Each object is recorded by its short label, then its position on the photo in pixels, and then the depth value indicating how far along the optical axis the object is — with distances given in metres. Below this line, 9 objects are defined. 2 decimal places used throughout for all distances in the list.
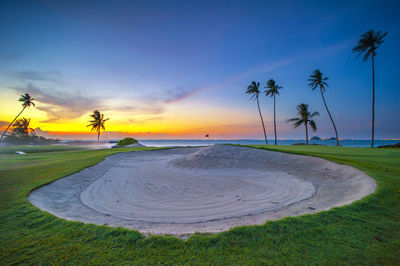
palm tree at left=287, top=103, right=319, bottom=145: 36.94
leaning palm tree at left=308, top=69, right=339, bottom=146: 31.64
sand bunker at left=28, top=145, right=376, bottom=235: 4.06
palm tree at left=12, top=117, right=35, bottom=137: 49.91
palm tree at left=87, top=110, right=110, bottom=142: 49.09
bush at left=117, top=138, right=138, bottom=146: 35.84
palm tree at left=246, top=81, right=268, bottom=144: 38.50
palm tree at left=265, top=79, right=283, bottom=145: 36.50
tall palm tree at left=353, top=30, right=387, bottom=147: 24.33
